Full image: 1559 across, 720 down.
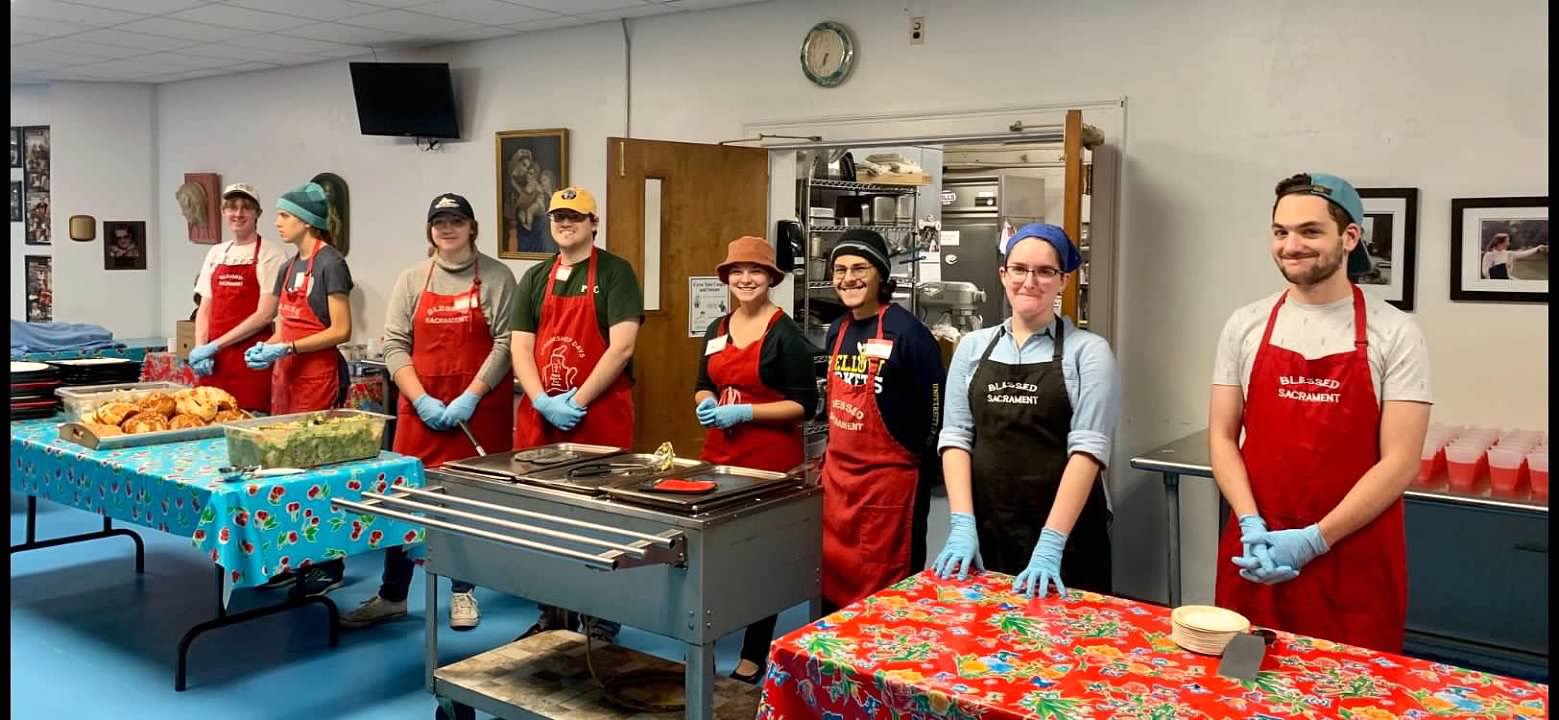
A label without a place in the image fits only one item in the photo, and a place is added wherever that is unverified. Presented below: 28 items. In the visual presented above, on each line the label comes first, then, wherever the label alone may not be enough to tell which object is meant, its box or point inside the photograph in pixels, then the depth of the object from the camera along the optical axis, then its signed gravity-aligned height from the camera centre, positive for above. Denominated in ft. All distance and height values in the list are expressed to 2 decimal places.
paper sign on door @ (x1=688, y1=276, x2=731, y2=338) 18.98 -0.36
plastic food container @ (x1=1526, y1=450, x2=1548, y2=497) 11.43 -1.72
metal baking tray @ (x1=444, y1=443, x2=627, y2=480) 10.10 -1.60
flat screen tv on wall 23.00 +3.37
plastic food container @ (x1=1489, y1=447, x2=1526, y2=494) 11.59 -1.73
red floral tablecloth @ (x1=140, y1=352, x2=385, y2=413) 21.99 -1.90
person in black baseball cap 14.57 -0.97
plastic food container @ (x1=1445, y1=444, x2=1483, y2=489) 11.89 -1.73
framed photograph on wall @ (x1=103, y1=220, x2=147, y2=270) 30.40 +0.70
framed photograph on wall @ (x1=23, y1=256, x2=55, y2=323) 30.81 -0.54
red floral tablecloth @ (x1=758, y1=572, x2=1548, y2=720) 5.84 -1.99
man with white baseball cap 17.06 -0.54
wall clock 18.12 +3.39
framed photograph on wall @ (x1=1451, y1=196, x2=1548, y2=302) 13.26 +0.42
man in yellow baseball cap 13.74 -0.66
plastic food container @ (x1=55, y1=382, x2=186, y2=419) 13.76 -1.43
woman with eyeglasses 9.02 -1.10
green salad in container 11.60 -1.61
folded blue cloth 22.98 -1.30
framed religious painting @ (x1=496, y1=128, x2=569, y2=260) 21.86 +1.67
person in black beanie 10.77 -1.51
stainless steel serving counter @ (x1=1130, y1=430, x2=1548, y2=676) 12.32 -2.98
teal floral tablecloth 10.97 -2.16
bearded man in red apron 8.22 -1.07
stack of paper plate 6.55 -1.85
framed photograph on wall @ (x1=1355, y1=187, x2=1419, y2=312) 13.93 +0.52
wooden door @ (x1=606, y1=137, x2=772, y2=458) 18.20 +0.57
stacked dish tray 14.82 -1.46
